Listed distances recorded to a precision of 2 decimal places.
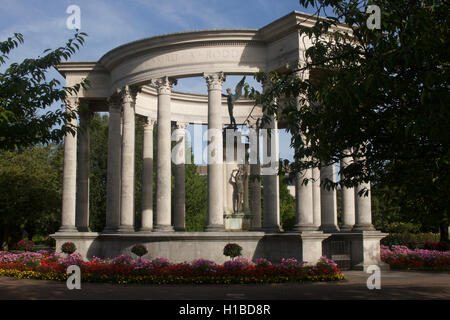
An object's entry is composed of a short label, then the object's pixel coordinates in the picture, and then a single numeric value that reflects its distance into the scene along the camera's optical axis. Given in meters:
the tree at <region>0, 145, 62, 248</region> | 66.31
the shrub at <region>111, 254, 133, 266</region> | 34.62
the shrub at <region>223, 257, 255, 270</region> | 32.88
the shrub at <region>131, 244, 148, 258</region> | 38.38
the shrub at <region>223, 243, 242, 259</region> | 36.03
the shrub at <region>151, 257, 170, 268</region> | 33.83
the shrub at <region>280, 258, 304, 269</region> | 33.22
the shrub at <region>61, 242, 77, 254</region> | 44.25
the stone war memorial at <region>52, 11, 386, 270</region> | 38.97
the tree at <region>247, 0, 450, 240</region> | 13.47
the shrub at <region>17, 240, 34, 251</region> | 55.30
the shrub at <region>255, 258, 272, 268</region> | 33.34
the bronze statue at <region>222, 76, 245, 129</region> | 46.78
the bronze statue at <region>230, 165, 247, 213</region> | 48.12
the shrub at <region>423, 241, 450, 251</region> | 55.06
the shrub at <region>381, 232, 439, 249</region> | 64.95
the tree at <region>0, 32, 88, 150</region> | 23.23
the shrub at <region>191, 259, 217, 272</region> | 32.81
